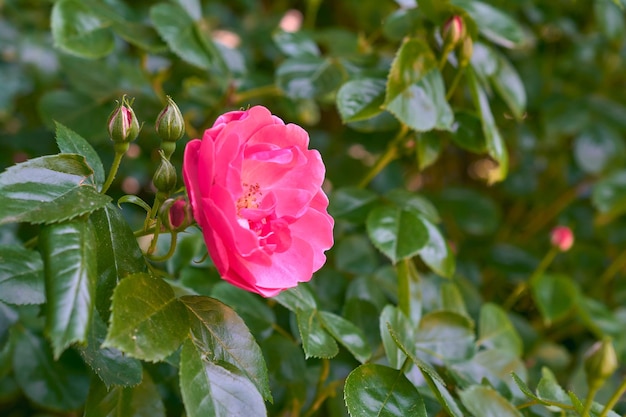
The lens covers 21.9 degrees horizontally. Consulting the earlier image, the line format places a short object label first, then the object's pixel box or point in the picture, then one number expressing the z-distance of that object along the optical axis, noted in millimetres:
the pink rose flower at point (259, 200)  555
